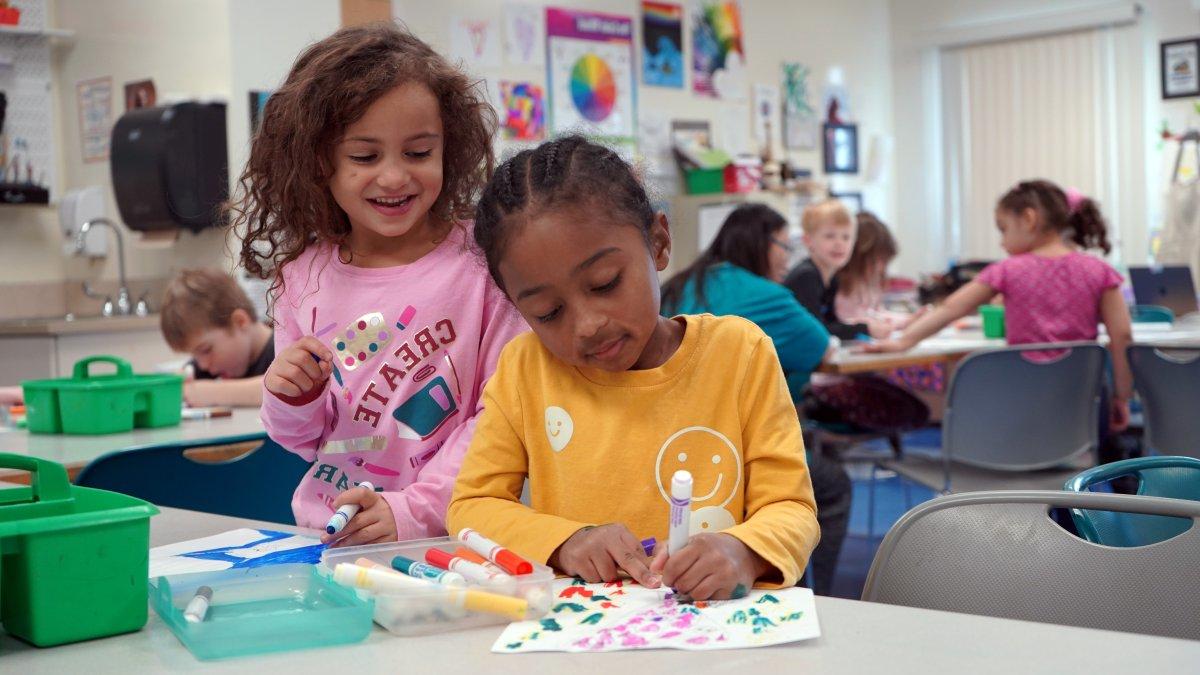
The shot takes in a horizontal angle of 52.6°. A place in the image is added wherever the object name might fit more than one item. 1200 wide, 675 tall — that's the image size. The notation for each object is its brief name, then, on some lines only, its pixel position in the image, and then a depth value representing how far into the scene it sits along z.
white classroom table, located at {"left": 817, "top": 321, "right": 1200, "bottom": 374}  3.75
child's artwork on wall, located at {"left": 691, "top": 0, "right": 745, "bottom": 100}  6.88
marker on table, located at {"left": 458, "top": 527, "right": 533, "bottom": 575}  1.01
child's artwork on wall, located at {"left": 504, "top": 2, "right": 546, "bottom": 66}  5.73
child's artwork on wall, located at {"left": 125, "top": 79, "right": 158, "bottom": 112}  4.97
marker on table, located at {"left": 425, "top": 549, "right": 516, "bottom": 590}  0.98
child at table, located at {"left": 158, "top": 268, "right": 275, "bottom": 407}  2.87
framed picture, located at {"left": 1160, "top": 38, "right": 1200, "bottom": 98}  7.14
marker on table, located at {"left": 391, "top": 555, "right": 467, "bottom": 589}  0.99
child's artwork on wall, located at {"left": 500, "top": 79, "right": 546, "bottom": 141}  5.72
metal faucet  5.01
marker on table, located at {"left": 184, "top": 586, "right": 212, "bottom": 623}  0.95
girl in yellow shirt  1.16
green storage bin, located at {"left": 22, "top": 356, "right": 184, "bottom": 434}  2.48
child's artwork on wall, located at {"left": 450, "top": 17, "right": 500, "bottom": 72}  5.48
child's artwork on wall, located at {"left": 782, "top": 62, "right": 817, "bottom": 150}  7.52
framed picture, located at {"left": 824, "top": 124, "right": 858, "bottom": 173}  7.87
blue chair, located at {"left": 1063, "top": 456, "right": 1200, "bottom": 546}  1.20
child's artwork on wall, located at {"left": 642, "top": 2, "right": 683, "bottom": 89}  6.54
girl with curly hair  1.46
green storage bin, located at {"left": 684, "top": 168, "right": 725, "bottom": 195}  6.58
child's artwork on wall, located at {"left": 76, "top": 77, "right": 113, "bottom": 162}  5.19
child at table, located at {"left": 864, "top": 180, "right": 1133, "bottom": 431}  3.62
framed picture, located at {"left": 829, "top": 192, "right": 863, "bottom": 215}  8.01
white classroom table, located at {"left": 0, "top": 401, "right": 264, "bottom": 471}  2.22
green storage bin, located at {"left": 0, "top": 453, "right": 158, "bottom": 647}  0.96
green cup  4.34
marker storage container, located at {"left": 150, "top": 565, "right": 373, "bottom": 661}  0.93
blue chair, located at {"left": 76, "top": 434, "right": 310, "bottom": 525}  2.10
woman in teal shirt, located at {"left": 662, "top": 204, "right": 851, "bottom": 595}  3.32
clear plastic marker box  0.96
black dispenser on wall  4.48
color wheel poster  5.98
